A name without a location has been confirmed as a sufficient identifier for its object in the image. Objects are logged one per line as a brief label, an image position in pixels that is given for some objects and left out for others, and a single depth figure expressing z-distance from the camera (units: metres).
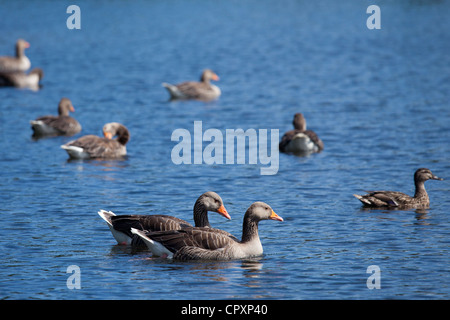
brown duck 19.11
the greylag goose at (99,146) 24.44
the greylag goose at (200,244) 15.40
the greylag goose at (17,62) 42.84
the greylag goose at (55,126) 28.11
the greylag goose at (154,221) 16.12
